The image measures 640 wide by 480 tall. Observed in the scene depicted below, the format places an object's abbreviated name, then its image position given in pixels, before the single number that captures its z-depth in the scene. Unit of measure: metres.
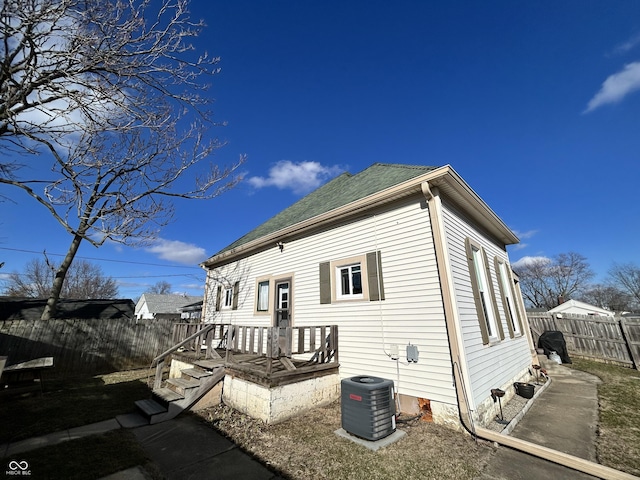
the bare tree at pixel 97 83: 3.46
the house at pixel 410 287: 4.80
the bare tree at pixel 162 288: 62.47
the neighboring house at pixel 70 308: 13.43
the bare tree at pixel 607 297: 50.47
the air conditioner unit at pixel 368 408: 4.02
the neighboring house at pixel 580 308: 30.35
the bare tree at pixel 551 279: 43.56
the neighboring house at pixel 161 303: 33.84
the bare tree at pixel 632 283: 45.22
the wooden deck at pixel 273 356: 5.08
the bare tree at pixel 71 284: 32.88
